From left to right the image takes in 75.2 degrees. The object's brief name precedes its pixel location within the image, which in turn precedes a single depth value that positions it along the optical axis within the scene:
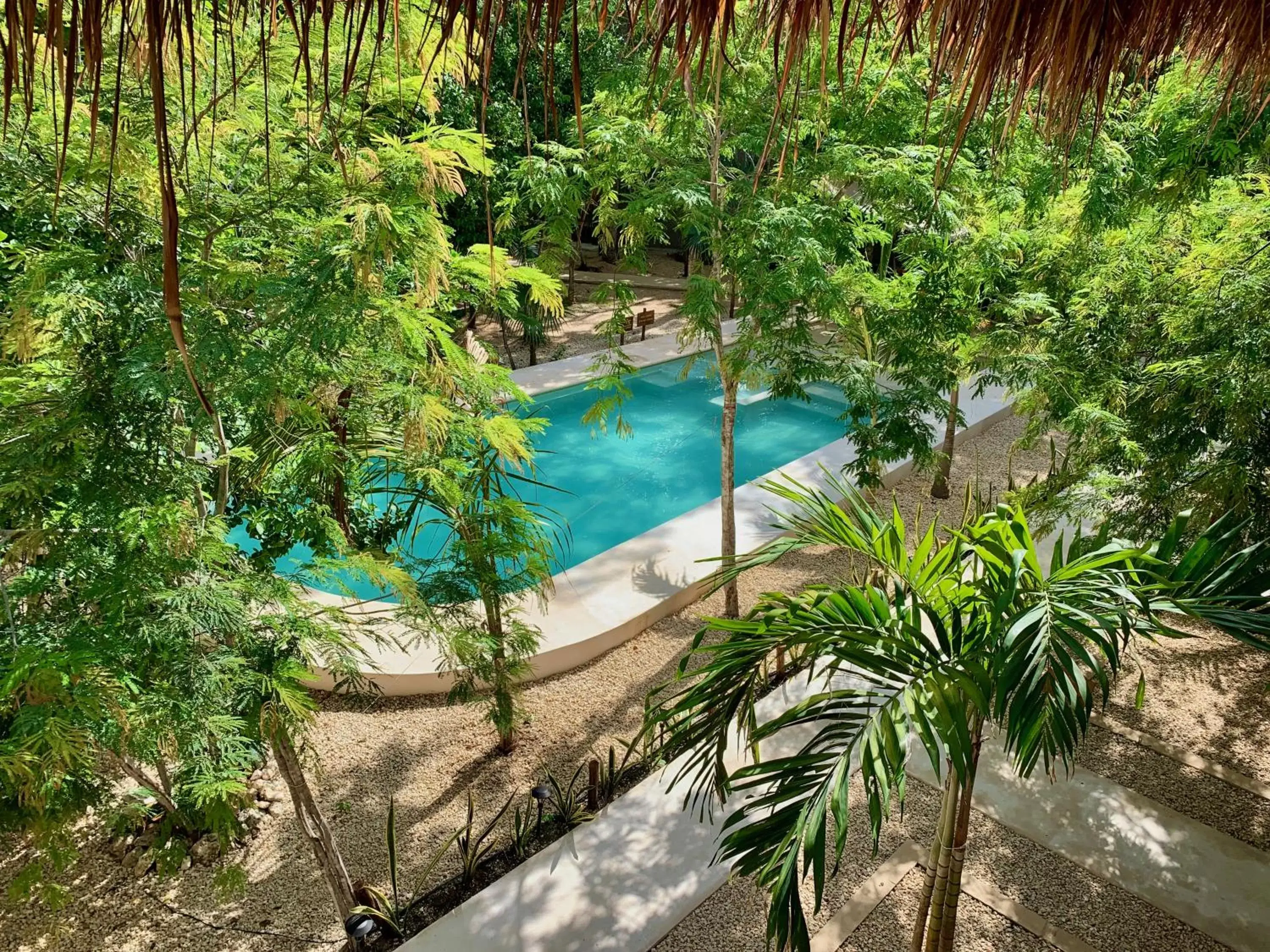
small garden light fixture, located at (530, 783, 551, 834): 4.04
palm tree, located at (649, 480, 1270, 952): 2.09
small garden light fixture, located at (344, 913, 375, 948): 3.39
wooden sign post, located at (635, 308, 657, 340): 13.03
